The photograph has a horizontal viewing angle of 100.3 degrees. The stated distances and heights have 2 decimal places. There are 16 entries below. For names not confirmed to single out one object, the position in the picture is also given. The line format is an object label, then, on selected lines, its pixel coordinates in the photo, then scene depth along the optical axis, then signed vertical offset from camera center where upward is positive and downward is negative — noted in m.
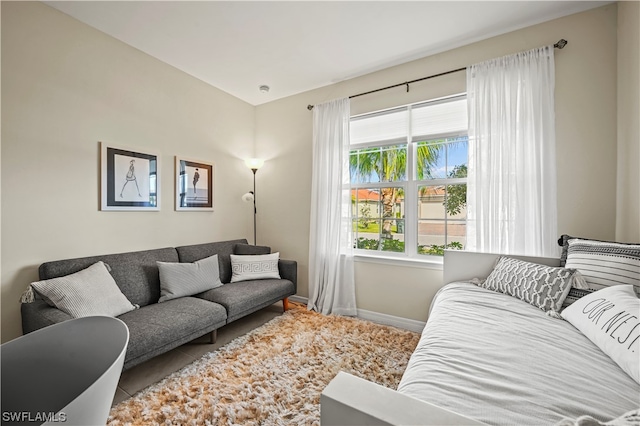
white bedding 0.78 -0.57
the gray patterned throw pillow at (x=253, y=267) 2.94 -0.62
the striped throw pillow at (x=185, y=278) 2.37 -0.62
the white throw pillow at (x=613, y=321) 0.95 -0.47
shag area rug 1.52 -1.14
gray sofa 1.74 -0.76
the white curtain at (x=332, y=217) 3.02 -0.06
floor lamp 3.45 +0.37
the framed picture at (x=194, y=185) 2.91 +0.31
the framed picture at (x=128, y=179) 2.32 +0.30
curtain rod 2.06 +1.32
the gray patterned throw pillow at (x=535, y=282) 1.54 -0.44
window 2.60 +0.36
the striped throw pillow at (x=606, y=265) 1.45 -0.30
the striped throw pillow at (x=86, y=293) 1.75 -0.56
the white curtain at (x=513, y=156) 2.09 +0.46
